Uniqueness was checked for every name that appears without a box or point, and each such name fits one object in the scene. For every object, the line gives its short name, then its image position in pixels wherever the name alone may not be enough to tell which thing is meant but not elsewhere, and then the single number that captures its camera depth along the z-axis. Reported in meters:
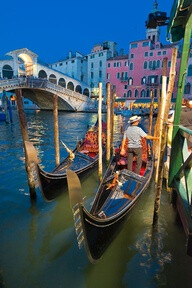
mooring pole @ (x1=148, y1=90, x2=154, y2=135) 9.46
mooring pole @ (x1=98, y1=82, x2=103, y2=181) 5.57
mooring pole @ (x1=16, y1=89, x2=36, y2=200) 4.54
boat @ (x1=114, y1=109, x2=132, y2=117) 26.93
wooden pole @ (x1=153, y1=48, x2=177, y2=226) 3.36
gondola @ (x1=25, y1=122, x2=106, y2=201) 4.16
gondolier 4.38
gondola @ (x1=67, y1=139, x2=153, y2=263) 2.20
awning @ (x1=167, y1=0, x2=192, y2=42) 2.93
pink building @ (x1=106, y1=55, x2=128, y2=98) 34.12
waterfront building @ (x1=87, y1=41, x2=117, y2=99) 37.28
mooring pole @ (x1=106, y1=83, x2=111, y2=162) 6.79
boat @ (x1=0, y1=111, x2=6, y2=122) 17.45
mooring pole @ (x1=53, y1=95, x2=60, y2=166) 6.01
